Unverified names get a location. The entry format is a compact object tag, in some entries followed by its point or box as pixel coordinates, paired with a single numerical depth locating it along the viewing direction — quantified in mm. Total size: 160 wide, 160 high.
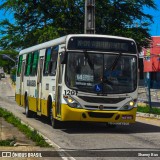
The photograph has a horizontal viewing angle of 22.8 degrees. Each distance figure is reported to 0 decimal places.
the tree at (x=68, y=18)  26822
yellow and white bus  11679
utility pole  19089
